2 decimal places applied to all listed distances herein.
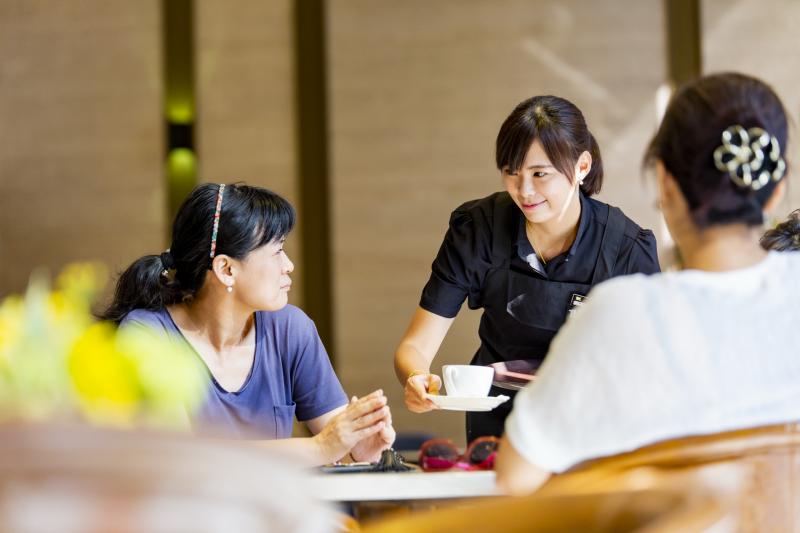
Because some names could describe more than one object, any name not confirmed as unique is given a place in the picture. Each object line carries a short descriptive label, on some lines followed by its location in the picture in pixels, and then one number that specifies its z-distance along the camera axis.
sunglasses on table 3.53
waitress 4.05
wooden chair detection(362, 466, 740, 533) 2.10
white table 3.37
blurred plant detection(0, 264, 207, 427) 1.95
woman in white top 2.91
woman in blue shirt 3.96
